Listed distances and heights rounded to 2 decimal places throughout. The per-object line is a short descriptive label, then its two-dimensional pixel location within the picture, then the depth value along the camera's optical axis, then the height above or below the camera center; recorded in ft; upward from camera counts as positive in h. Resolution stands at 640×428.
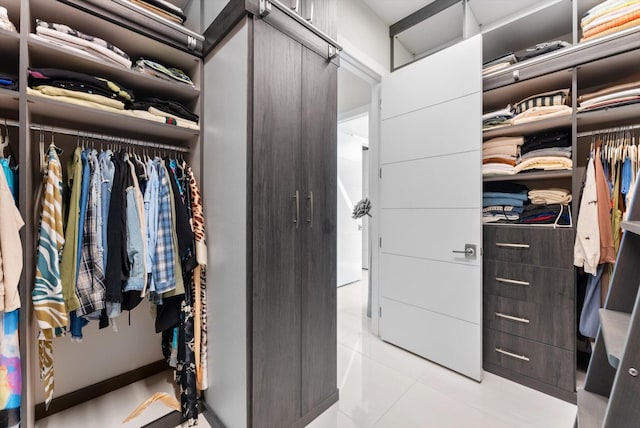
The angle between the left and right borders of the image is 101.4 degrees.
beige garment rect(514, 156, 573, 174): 5.82 +1.11
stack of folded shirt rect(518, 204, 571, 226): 5.97 -0.06
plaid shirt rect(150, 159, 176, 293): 4.64 -0.64
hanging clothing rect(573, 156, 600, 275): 5.32 -0.40
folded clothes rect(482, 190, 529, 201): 6.51 +0.43
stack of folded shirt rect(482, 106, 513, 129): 6.61 +2.41
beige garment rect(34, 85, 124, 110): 3.91 +1.85
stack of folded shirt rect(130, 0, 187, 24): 4.80 +3.84
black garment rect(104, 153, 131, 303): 4.21 -0.45
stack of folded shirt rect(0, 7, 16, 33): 3.50 +2.57
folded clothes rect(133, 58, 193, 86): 4.92 +2.73
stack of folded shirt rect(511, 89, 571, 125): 5.94 +2.50
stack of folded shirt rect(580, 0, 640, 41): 5.06 +3.92
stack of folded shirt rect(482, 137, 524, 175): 6.57 +1.46
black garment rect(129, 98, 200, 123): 4.94 +2.04
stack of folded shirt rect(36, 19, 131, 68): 3.90 +2.68
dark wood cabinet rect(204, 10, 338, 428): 4.18 -0.25
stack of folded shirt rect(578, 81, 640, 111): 5.15 +2.34
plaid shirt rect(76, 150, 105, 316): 4.10 -0.90
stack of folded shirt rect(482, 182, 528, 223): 6.54 +0.22
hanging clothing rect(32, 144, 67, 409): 3.69 -0.73
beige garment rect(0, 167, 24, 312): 3.31 -0.53
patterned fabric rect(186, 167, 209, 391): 5.19 -1.72
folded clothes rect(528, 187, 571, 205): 6.03 +0.37
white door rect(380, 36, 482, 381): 6.41 +0.10
